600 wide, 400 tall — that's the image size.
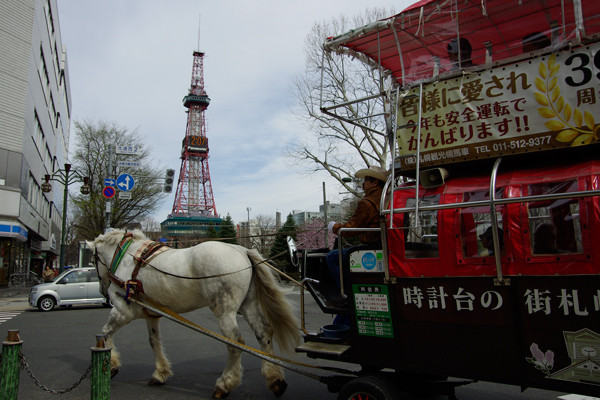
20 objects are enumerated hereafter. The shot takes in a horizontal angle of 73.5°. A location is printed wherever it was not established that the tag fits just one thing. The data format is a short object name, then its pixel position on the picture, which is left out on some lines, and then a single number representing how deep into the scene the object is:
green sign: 3.57
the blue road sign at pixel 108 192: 14.27
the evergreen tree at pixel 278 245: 28.42
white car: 13.73
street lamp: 18.76
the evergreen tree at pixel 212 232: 53.19
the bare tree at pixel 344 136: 18.09
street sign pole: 17.15
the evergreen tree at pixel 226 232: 49.12
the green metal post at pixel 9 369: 3.82
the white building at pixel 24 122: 19.38
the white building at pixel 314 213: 96.25
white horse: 4.94
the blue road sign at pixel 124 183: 14.34
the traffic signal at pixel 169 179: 16.92
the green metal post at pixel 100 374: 3.75
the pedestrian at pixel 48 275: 20.81
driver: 4.04
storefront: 19.17
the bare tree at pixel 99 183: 25.17
